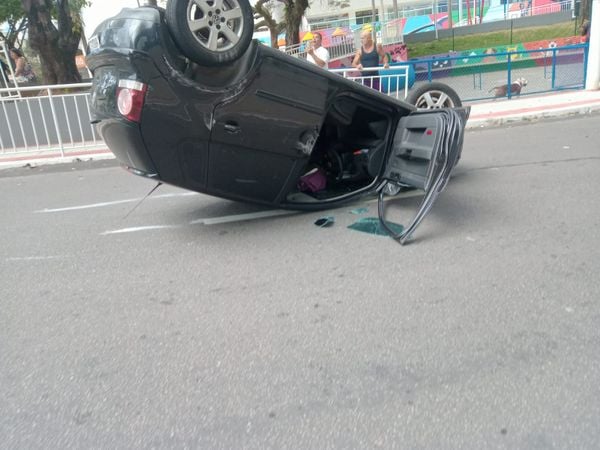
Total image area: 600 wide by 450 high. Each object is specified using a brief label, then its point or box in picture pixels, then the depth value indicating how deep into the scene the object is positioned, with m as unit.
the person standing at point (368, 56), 10.46
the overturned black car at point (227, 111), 3.84
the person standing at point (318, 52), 10.31
